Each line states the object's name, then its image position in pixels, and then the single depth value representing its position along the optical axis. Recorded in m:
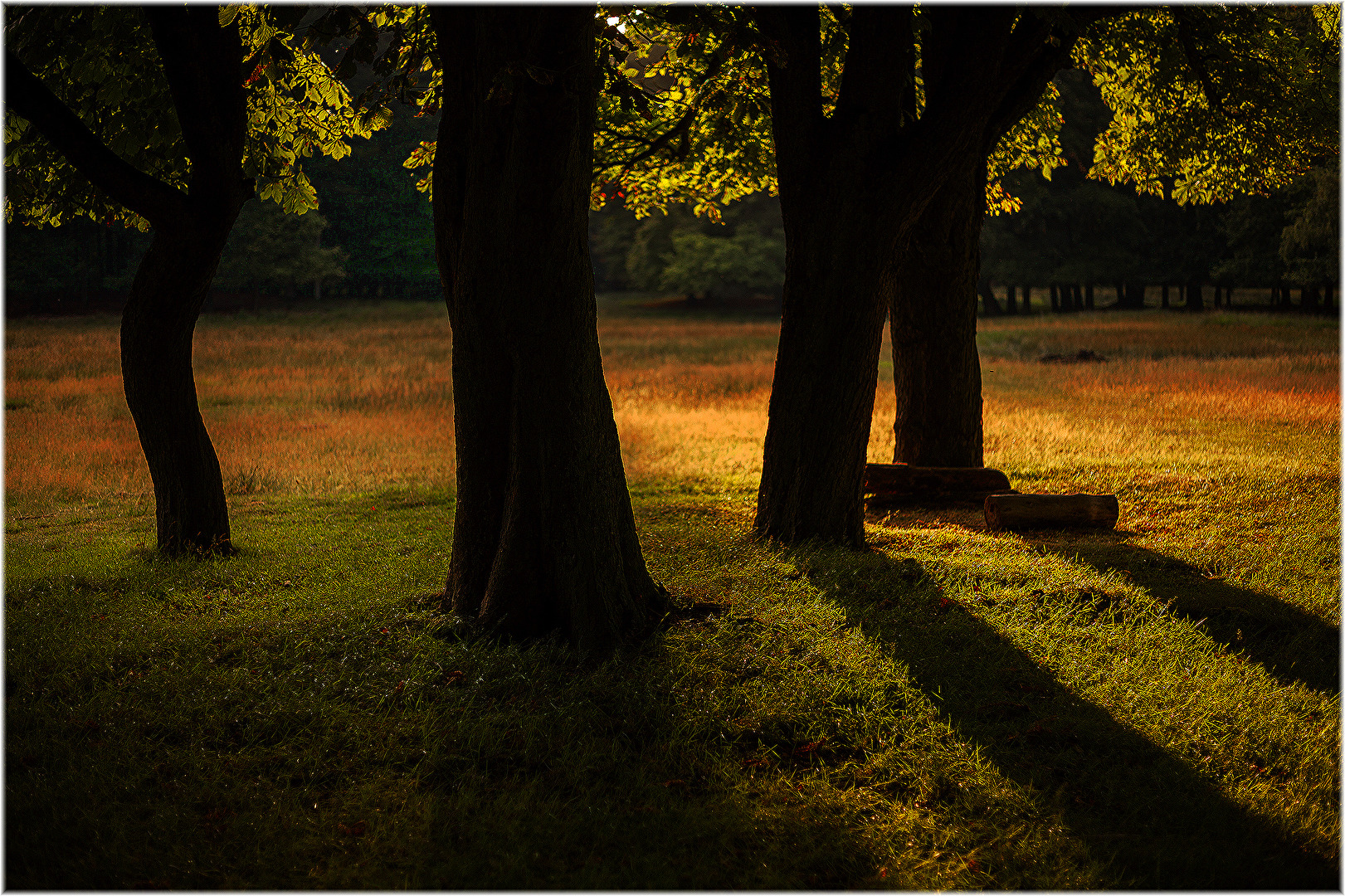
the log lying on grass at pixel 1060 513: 9.49
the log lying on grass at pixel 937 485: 11.05
